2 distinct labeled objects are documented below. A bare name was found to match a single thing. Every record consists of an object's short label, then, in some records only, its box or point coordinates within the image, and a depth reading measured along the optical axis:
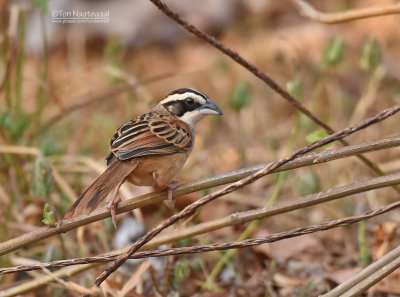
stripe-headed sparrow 5.55
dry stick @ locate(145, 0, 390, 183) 5.08
